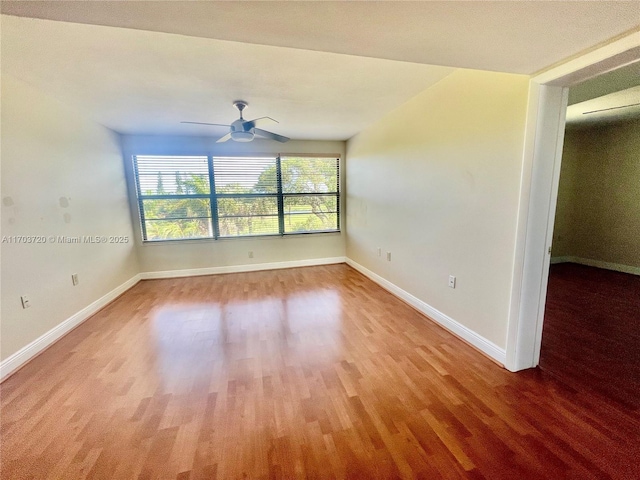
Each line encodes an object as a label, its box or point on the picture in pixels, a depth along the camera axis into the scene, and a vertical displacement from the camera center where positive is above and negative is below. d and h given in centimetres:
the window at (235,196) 430 +9
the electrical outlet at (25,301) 217 -83
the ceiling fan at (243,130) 271 +76
